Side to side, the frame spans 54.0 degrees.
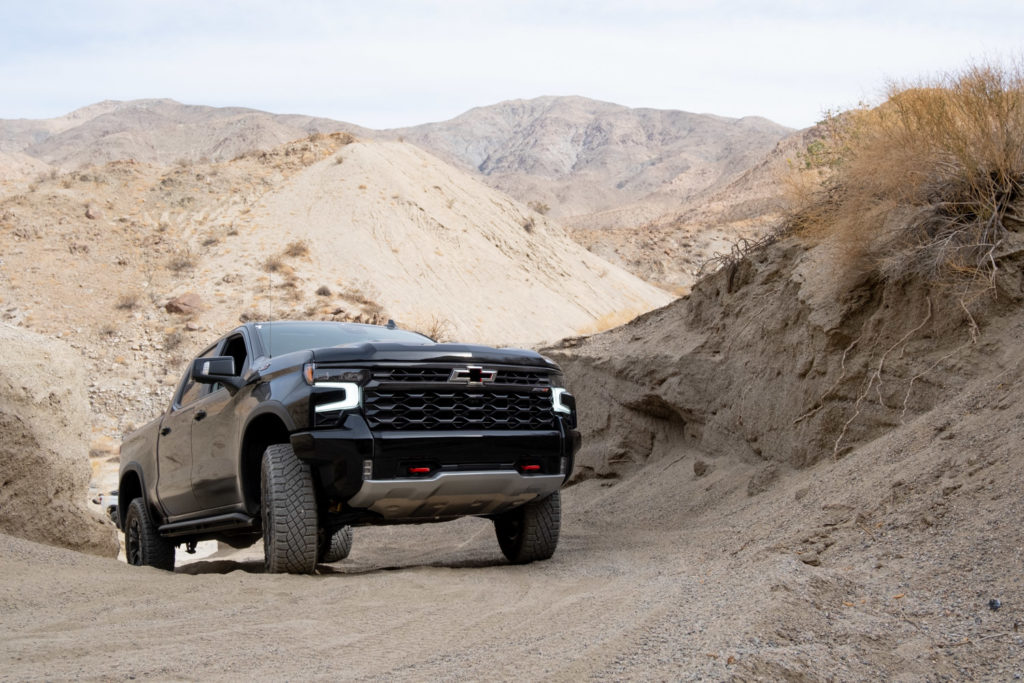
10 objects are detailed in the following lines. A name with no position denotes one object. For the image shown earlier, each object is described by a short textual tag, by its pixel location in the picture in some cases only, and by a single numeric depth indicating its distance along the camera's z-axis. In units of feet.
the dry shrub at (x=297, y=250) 120.47
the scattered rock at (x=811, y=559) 19.48
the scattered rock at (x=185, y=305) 105.19
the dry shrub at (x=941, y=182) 27.96
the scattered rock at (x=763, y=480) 30.48
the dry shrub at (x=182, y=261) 114.01
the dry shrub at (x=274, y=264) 115.14
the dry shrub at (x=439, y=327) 109.40
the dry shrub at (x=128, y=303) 105.70
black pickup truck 21.18
